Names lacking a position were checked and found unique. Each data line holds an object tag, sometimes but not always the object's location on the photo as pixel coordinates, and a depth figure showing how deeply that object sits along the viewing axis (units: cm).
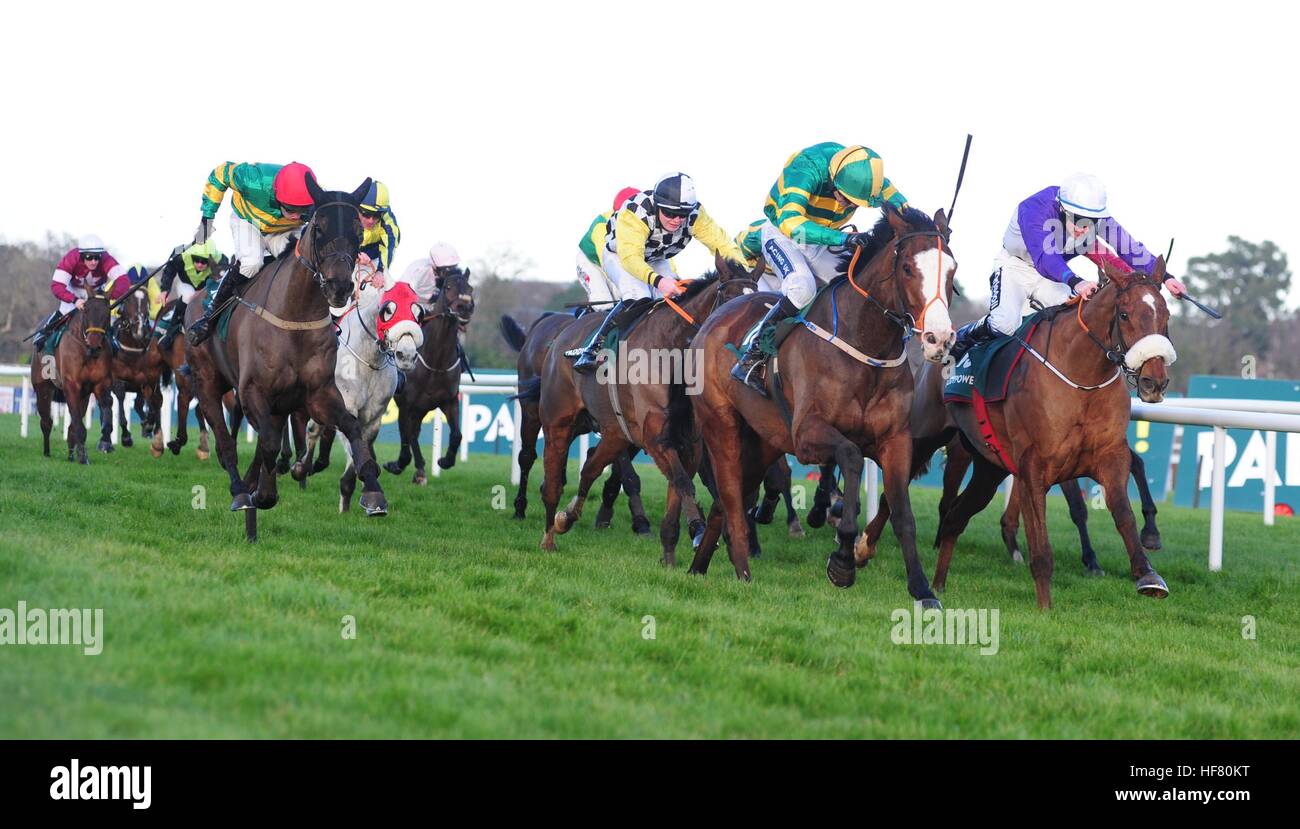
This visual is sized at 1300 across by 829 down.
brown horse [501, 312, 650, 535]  1992
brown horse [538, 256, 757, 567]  1589
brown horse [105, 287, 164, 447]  2837
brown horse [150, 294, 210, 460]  2700
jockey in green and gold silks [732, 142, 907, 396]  1419
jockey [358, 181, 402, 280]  1845
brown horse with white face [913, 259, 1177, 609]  1303
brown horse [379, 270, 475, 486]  2261
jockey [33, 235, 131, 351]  2800
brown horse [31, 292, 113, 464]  2680
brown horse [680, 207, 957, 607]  1276
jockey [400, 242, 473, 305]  2281
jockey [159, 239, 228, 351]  2575
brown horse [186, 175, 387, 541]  1528
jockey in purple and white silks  1502
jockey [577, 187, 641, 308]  1983
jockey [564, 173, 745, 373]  1687
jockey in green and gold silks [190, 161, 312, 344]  1706
